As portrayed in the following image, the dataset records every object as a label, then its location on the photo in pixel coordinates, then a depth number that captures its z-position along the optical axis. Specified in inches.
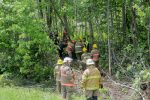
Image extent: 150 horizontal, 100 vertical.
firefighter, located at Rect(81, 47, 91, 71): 856.8
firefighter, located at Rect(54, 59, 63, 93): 658.2
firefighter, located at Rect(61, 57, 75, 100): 575.2
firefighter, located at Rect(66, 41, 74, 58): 973.2
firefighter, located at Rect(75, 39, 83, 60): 975.0
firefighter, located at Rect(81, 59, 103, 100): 536.4
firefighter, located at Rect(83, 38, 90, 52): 1038.1
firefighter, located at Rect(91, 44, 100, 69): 840.9
